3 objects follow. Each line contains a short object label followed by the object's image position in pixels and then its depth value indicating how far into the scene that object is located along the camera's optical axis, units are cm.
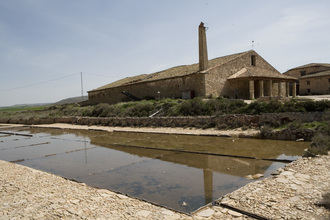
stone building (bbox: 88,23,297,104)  2370
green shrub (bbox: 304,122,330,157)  720
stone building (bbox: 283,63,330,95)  3284
